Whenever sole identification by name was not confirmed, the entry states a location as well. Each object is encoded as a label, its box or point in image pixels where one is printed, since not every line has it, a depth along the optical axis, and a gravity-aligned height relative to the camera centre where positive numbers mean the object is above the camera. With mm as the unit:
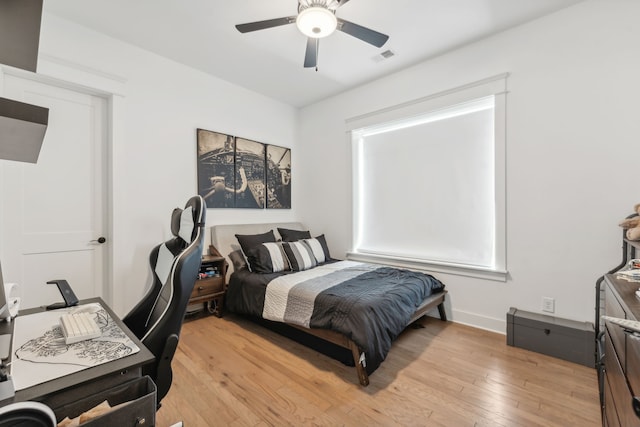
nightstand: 3018 -754
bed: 2023 -663
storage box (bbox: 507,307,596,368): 2143 -963
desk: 729 -450
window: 2795 +360
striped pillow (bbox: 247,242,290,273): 3070 -482
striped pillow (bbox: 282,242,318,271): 3238 -475
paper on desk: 815 -446
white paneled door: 2332 +109
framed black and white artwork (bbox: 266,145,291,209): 4105 +550
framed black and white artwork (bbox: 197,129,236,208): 3373 +563
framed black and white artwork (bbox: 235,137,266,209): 3734 +543
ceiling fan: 1912 +1329
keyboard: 999 -415
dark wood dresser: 836 -503
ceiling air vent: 2959 +1675
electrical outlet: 2447 -775
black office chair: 1174 -381
